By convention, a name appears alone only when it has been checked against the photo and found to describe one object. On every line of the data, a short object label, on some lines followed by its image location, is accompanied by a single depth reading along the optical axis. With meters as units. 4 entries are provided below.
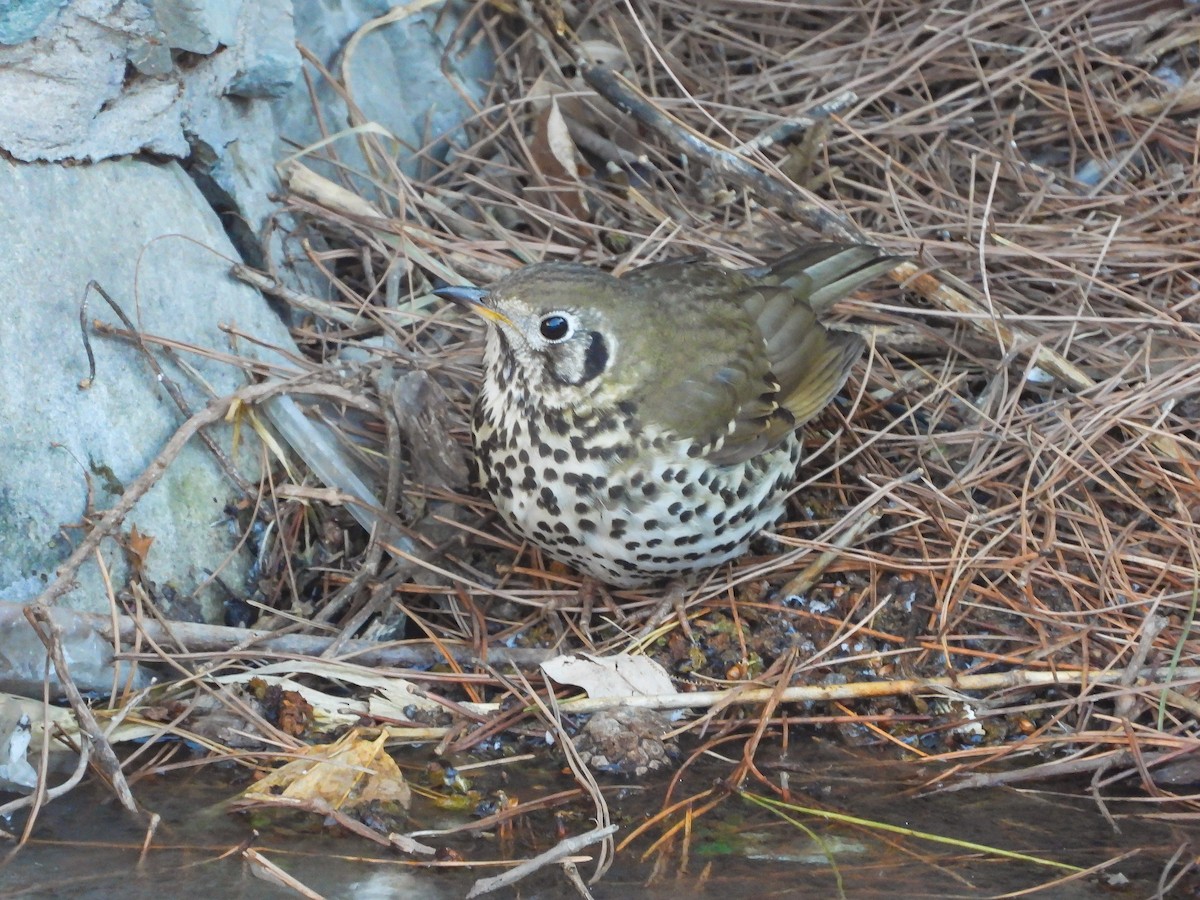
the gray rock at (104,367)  3.07
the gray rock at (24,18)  3.03
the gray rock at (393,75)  4.28
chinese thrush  3.04
